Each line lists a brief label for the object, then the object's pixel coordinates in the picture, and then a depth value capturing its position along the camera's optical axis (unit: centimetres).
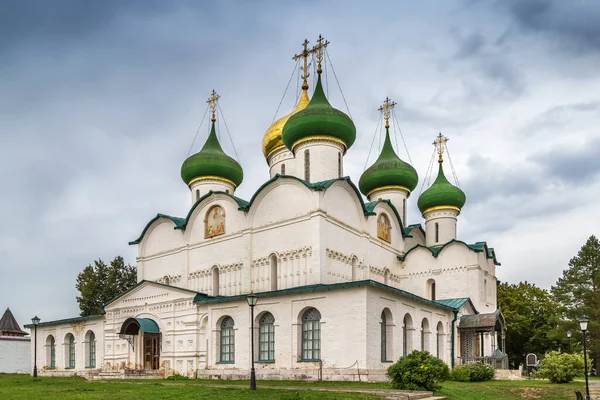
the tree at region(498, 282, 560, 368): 3534
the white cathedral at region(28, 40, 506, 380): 1947
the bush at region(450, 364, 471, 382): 2023
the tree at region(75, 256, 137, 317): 3731
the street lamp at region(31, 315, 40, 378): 2459
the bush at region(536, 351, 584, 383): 1872
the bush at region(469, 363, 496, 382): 2038
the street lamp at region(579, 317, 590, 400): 1534
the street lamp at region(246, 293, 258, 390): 1588
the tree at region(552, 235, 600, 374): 3042
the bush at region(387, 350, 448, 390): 1410
